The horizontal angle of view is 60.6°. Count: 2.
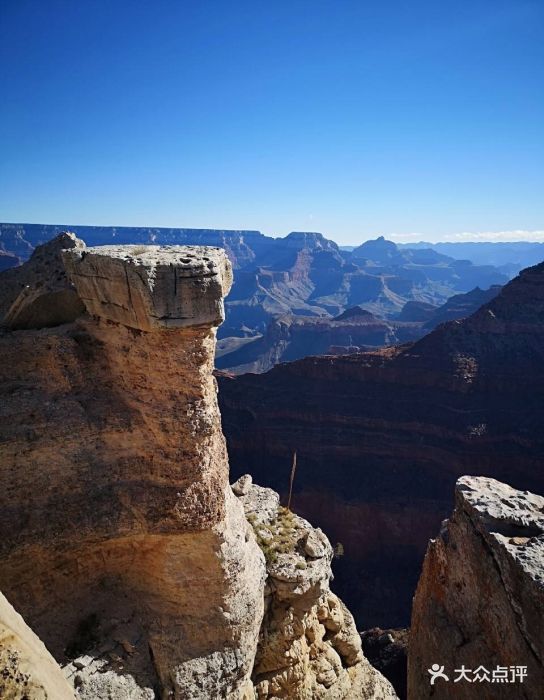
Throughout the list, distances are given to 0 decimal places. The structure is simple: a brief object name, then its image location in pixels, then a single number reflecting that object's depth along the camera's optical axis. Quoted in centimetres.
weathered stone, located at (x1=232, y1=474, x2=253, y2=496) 1627
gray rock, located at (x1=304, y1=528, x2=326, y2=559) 1345
